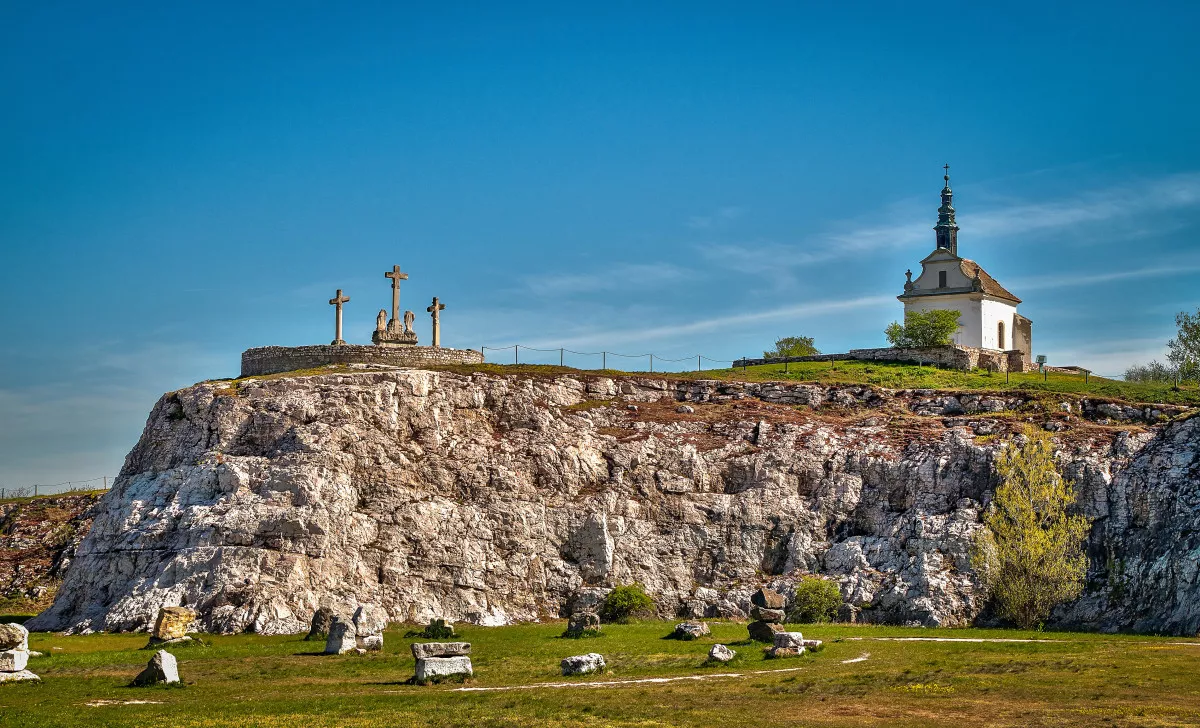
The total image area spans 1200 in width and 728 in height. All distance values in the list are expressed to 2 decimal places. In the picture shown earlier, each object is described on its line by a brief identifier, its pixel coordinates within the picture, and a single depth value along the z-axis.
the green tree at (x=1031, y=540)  54.19
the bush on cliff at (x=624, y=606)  57.19
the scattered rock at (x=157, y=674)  35.25
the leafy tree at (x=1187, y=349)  91.25
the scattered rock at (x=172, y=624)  49.06
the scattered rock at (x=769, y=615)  45.97
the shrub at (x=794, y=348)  100.76
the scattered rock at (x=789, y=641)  40.41
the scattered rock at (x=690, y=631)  45.84
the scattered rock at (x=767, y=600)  50.12
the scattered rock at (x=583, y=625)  48.59
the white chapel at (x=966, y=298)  101.06
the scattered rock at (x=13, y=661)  36.19
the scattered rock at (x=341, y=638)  44.34
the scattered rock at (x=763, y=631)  43.00
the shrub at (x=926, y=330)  93.75
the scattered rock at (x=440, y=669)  35.62
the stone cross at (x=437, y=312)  75.75
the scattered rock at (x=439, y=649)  37.69
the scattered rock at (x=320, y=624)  49.66
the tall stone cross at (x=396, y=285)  75.25
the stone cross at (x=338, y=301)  75.50
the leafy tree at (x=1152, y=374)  98.47
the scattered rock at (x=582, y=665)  37.23
